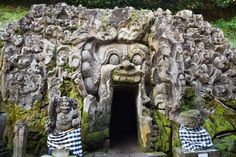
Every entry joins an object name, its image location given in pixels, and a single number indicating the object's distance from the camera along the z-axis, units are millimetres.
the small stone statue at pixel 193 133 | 4362
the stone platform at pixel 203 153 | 4281
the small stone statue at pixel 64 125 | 4156
